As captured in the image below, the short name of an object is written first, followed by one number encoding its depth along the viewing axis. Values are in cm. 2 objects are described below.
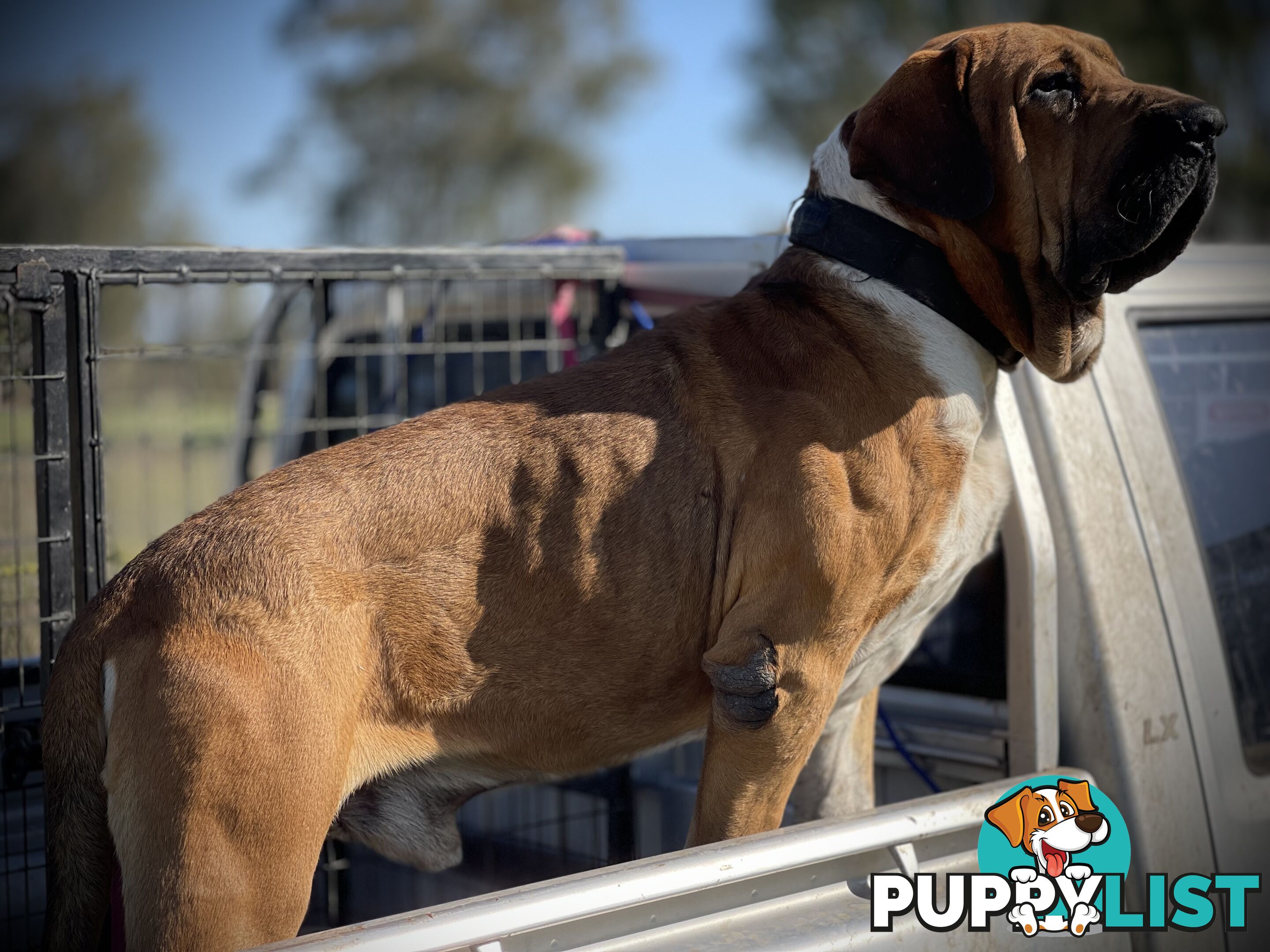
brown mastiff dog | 186
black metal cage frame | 238
